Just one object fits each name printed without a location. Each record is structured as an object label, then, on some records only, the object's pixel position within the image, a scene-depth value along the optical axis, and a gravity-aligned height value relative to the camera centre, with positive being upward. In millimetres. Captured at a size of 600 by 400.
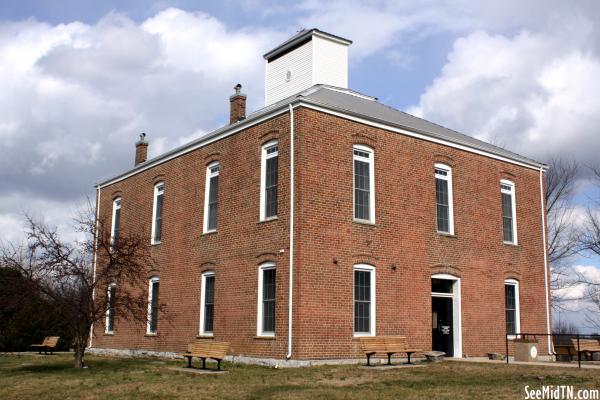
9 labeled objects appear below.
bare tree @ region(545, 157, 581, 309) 40188 +8103
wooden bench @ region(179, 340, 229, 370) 17625 -815
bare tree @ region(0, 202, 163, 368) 18422 +1031
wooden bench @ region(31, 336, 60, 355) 28011 -1025
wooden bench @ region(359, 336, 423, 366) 18172 -665
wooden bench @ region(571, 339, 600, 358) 20441 -698
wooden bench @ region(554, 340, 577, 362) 21391 -864
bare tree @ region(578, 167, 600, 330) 35312 +4081
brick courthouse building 19078 +2923
